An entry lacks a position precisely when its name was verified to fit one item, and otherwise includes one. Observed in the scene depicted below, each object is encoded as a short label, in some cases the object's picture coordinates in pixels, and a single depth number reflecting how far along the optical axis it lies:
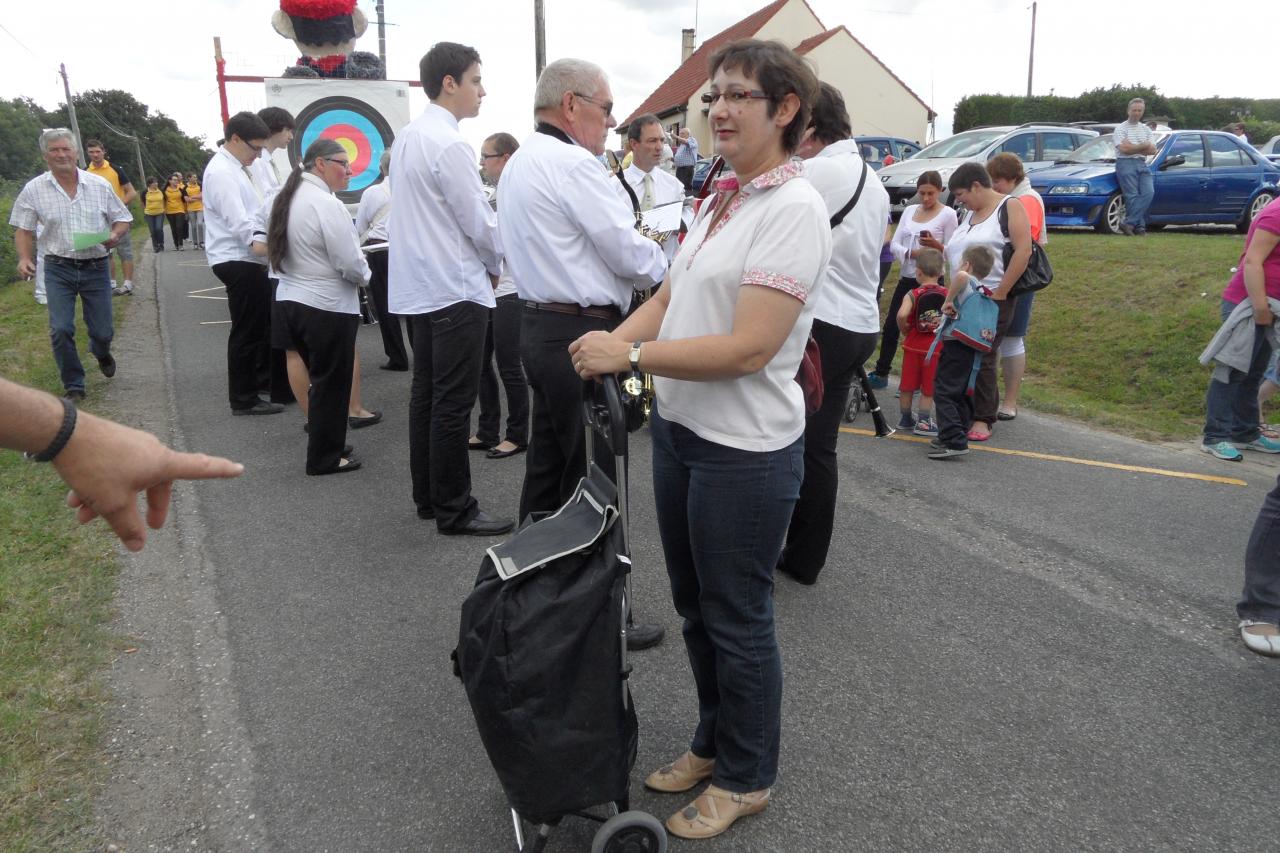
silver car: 12.37
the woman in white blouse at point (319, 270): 4.95
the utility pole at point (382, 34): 14.59
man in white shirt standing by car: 11.50
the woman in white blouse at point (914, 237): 7.00
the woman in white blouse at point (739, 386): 1.93
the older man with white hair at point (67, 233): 6.45
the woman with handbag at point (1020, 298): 5.95
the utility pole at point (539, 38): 16.86
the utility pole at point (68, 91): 25.45
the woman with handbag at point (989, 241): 5.68
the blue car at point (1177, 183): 12.09
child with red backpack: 6.03
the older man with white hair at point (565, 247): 3.16
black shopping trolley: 1.90
